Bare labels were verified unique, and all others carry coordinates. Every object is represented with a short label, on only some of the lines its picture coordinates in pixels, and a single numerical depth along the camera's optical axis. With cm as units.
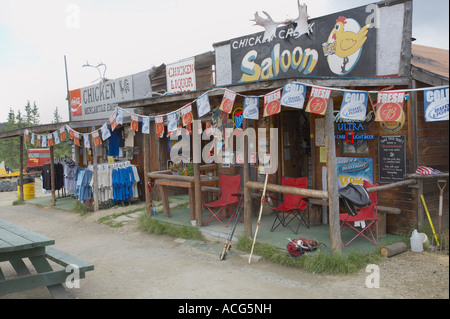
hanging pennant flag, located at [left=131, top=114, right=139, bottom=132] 880
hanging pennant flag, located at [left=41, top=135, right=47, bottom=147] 1262
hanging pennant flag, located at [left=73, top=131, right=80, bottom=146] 1154
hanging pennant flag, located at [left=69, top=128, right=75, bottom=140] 1160
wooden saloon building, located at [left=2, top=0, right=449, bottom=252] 544
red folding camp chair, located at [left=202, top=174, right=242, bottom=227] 778
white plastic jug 577
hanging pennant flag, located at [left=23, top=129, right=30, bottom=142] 1333
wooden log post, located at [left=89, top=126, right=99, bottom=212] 1102
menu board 631
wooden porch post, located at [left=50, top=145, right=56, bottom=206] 1286
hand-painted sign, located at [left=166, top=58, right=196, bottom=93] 1091
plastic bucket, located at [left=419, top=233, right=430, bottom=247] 588
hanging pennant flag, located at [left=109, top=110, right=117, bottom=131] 901
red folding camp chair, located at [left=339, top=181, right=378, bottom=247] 602
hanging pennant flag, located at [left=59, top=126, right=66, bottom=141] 1208
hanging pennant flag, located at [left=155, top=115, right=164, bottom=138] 825
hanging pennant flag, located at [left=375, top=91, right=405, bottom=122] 488
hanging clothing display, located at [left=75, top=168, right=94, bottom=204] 1127
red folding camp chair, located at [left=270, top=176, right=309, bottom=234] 686
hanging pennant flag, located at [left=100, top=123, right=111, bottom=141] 1001
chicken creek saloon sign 674
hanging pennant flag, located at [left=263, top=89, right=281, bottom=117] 575
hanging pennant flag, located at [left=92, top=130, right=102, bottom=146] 1078
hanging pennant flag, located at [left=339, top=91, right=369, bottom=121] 513
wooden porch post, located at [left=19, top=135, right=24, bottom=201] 1443
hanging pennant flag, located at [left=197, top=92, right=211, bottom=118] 682
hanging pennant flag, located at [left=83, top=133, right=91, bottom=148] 1137
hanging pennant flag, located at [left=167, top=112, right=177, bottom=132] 789
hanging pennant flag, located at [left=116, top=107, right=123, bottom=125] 891
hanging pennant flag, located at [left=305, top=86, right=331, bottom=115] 518
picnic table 438
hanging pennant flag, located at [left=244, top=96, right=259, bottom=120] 632
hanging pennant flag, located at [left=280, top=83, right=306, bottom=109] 536
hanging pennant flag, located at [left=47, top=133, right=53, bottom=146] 1252
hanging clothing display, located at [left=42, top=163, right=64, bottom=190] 1347
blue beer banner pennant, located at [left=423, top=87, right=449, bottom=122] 458
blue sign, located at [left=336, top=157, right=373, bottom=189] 678
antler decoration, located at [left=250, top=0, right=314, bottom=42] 764
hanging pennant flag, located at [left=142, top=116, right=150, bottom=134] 831
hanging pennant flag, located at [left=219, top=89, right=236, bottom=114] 643
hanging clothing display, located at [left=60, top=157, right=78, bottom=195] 1329
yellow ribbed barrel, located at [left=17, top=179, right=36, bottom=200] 1519
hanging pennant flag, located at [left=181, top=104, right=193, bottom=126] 747
